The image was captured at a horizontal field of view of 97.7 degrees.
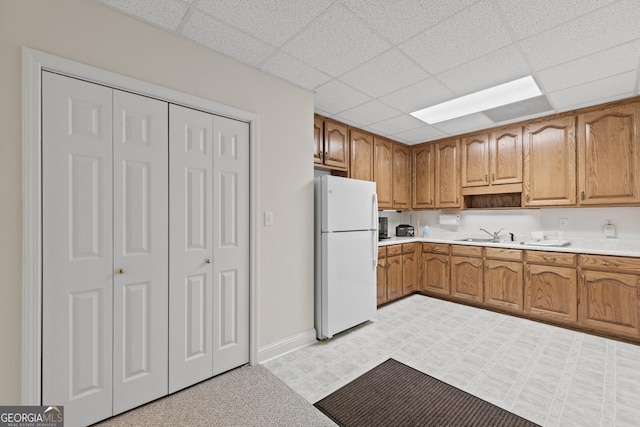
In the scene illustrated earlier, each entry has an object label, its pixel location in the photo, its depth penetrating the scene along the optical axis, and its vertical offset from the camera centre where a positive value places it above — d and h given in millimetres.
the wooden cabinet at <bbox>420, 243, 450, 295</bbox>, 4051 -809
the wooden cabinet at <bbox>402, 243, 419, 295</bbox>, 4105 -812
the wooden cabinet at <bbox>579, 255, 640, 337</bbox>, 2684 -809
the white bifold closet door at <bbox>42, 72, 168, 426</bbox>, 1535 -196
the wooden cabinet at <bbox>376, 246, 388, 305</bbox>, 3674 -817
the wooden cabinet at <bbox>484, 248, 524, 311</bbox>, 3371 -812
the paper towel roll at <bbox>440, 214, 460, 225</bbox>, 4518 -81
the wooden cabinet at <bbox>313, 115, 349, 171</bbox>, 3355 +891
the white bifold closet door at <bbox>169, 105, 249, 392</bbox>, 1966 -228
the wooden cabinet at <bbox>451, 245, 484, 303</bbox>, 3716 -806
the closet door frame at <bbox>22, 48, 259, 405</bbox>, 1436 +5
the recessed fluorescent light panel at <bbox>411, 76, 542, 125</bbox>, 2705 +1228
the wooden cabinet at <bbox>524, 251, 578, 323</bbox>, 3012 -820
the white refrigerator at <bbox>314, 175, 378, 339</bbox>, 2766 -411
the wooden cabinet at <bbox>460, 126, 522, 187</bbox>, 3670 +778
